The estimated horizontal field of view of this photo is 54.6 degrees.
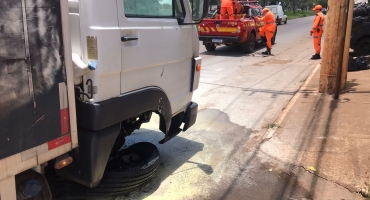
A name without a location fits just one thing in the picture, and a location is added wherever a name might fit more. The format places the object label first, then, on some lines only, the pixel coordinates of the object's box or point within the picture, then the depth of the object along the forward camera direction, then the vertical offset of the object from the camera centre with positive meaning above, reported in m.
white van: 33.28 +1.02
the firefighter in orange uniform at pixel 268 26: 13.67 -0.08
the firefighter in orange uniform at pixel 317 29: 12.53 -0.17
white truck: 2.04 -0.39
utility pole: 6.86 -0.43
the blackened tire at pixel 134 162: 3.32 -1.35
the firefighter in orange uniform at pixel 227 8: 13.90 +0.60
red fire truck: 13.26 -0.26
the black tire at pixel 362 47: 12.30 -0.77
